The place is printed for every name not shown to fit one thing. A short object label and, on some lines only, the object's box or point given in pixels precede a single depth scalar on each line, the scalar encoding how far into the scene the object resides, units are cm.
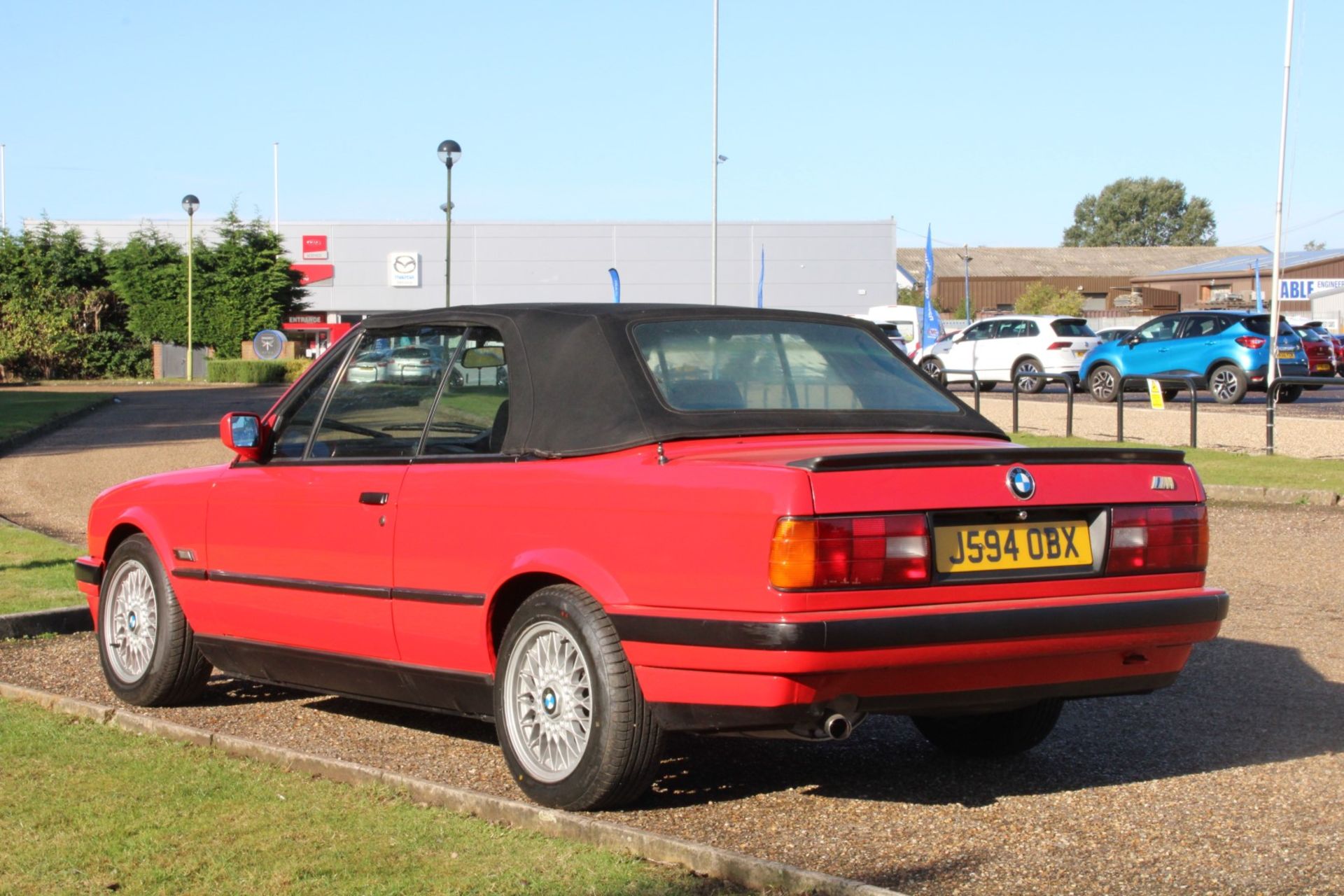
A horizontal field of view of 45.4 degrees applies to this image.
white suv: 3472
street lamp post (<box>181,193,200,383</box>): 4894
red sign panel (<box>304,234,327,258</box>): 7344
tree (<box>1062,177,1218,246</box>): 14538
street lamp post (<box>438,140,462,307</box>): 2864
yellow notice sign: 1992
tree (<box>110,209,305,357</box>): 5566
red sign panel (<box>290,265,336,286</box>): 7338
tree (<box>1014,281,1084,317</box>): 8675
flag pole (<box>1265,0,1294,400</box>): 2742
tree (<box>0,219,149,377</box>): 5144
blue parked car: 2952
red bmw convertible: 430
